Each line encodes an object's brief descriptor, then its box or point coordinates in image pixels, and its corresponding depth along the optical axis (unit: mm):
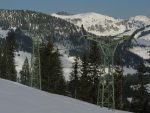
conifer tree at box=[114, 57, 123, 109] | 79500
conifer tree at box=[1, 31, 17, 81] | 101250
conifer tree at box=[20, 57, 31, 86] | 156875
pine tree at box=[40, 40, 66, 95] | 85275
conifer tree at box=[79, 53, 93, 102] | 78338
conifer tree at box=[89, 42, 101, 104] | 79750
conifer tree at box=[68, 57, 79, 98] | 89125
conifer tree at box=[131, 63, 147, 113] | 78500
